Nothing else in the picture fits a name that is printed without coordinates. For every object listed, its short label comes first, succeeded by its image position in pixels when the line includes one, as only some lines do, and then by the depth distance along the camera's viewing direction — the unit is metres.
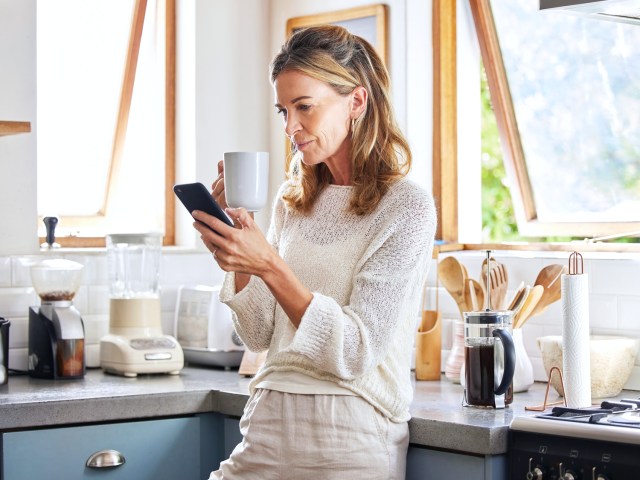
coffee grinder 3.29
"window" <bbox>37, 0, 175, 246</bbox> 3.85
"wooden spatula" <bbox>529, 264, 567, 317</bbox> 3.09
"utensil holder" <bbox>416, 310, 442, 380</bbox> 3.24
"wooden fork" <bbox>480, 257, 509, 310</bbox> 3.12
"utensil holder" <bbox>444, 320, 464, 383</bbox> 3.17
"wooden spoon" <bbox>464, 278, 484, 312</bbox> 3.17
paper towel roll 2.64
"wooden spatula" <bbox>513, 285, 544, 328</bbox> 3.04
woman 2.23
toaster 3.52
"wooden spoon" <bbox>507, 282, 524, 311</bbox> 3.02
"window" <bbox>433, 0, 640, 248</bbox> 3.34
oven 2.22
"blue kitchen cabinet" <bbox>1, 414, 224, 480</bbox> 2.76
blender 3.38
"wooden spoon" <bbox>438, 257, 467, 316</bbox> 3.25
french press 2.63
